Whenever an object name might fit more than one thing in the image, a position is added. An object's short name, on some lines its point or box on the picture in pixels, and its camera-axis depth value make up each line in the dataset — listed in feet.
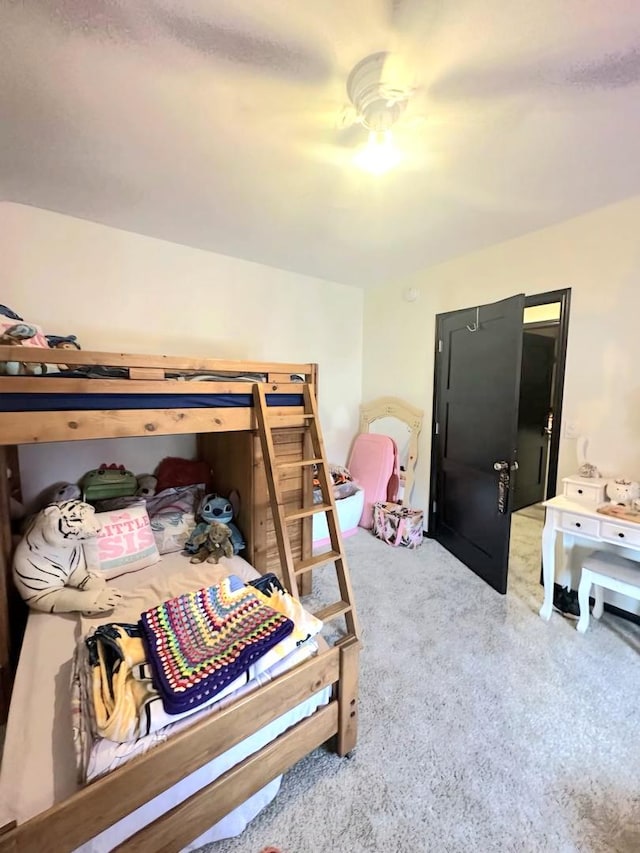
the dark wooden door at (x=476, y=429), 8.16
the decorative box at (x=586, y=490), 7.17
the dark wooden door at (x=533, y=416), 13.15
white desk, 6.34
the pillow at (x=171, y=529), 7.64
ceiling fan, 4.12
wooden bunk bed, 3.04
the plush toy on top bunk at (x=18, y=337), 5.06
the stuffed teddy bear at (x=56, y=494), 7.96
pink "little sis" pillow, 6.58
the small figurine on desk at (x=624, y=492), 6.94
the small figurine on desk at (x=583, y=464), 7.63
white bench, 6.38
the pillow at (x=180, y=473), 9.21
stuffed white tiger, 5.59
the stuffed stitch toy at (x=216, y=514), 7.83
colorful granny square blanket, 3.56
